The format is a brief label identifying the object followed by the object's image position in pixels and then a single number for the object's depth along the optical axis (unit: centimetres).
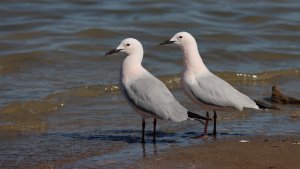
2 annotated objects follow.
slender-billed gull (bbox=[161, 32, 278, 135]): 1541
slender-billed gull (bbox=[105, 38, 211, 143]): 1463
